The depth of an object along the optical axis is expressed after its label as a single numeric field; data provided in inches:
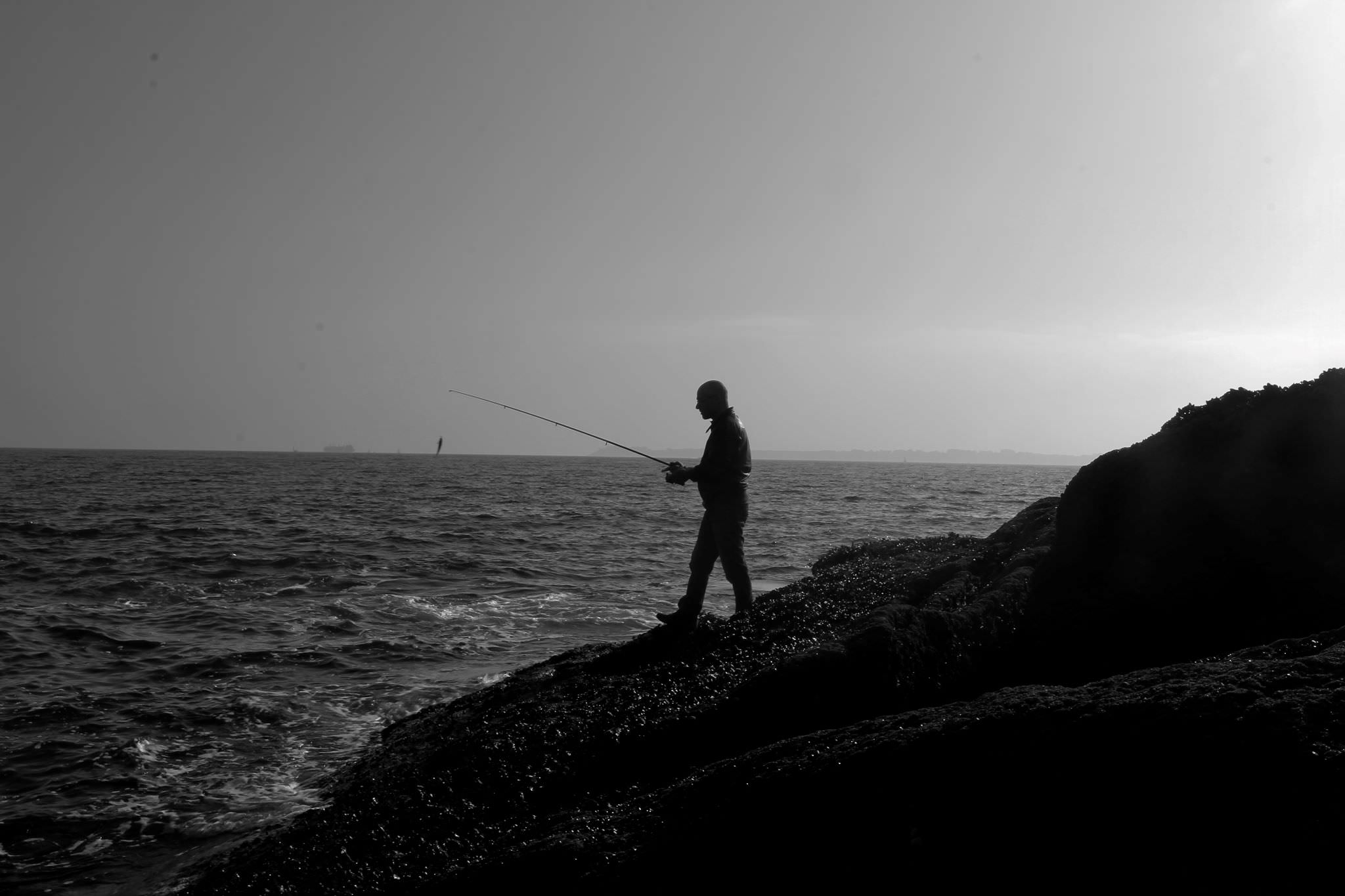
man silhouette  263.3
